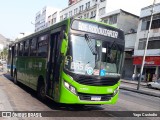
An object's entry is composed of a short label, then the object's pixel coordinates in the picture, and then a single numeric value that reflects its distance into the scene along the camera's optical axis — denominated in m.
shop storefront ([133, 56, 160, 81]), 20.31
